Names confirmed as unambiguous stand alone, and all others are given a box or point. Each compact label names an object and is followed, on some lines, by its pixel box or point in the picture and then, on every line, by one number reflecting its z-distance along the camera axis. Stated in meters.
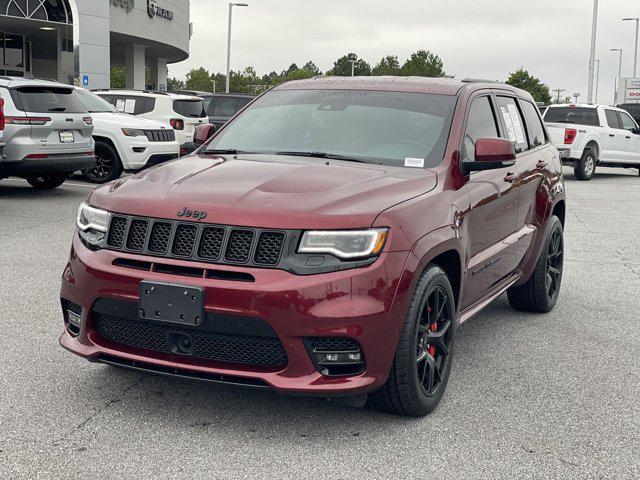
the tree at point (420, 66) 98.25
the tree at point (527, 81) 82.06
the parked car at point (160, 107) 17.77
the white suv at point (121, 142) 14.82
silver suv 12.07
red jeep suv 3.68
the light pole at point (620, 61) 93.25
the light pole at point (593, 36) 42.72
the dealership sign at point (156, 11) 40.60
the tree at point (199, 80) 120.81
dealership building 31.09
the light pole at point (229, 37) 54.19
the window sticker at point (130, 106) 17.78
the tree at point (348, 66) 143.59
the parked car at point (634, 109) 38.39
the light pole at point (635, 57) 77.62
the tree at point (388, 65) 116.25
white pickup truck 21.55
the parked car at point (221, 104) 23.03
